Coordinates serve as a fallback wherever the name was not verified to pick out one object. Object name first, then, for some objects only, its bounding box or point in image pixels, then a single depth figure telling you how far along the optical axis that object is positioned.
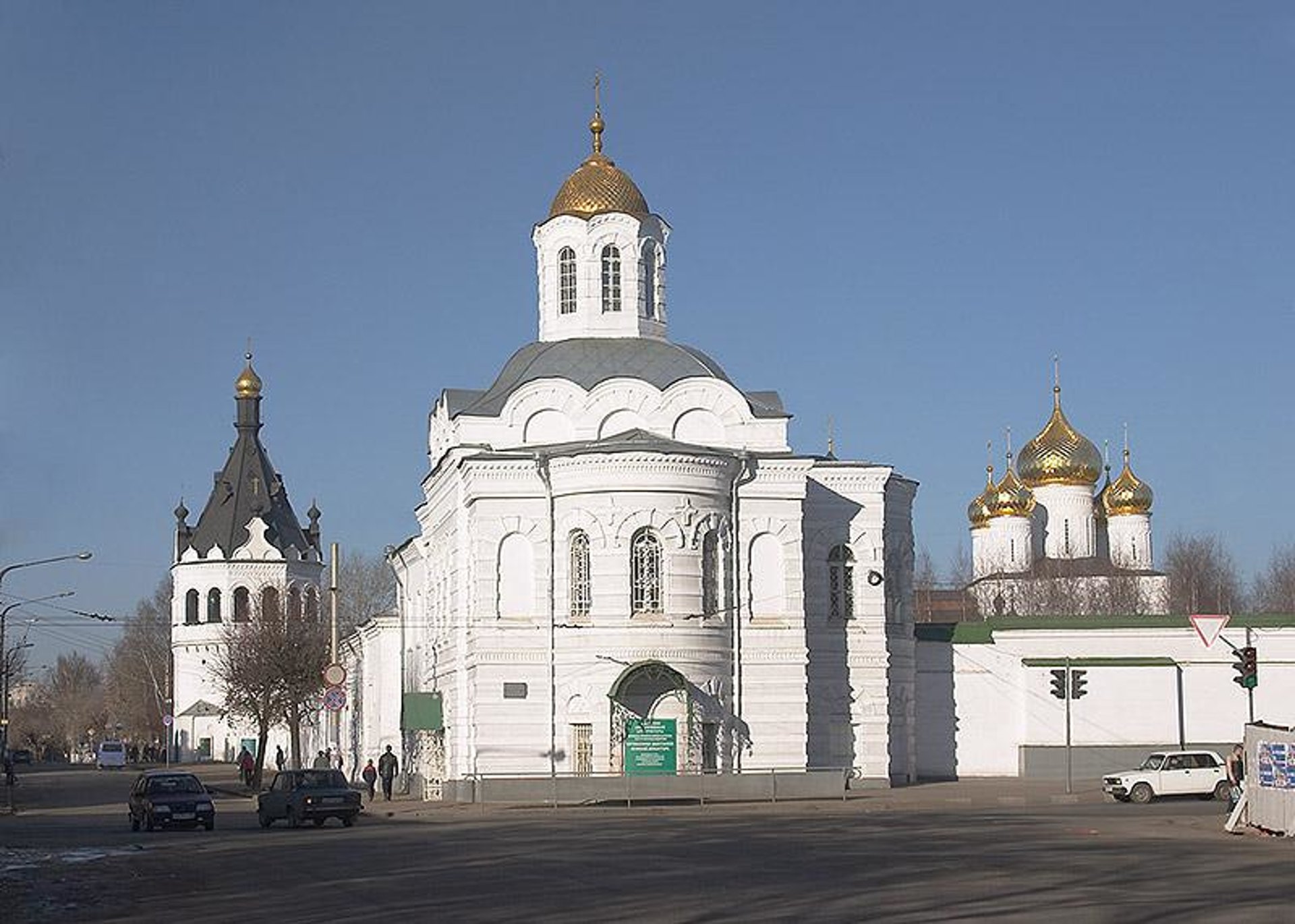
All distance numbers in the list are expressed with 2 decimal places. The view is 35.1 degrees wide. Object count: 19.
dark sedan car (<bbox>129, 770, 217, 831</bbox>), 42.06
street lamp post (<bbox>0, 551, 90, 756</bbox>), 79.12
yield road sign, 36.78
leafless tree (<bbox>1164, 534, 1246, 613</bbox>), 116.50
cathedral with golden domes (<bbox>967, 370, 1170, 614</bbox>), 104.38
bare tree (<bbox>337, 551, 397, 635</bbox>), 136.88
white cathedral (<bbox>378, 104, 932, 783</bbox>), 50.72
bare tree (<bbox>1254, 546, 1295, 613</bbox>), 127.88
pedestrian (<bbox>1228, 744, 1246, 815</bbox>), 37.50
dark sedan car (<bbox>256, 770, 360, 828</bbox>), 42.03
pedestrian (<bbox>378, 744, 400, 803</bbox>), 54.97
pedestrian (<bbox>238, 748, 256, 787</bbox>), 71.94
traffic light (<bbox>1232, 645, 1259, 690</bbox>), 41.03
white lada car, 47.28
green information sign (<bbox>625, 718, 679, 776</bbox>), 49.00
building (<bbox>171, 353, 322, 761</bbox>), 117.44
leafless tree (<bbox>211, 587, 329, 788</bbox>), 78.38
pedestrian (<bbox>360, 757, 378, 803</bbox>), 55.06
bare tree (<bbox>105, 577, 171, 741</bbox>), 140.12
